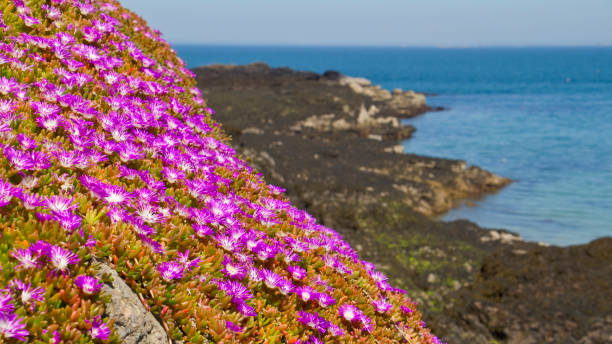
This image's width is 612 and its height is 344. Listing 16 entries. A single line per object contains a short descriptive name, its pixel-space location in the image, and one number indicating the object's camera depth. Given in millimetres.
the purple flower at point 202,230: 3525
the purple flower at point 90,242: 2675
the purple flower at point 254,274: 3520
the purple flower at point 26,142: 3238
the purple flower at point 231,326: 2979
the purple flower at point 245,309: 3191
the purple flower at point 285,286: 3551
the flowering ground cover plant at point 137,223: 2512
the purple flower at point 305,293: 3613
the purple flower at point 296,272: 3752
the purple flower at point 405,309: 4449
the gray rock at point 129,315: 2576
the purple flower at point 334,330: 3475
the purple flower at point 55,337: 2226
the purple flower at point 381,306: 4105
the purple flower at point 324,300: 3669
